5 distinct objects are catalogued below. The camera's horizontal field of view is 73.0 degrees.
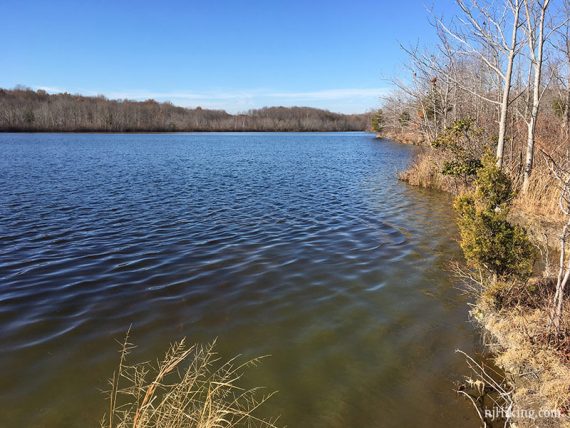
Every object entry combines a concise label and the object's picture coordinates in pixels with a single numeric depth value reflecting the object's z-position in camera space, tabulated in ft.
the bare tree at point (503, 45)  29.22
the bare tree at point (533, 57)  30.32
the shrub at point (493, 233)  17.76
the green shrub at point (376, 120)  248.67
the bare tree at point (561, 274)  13.16
